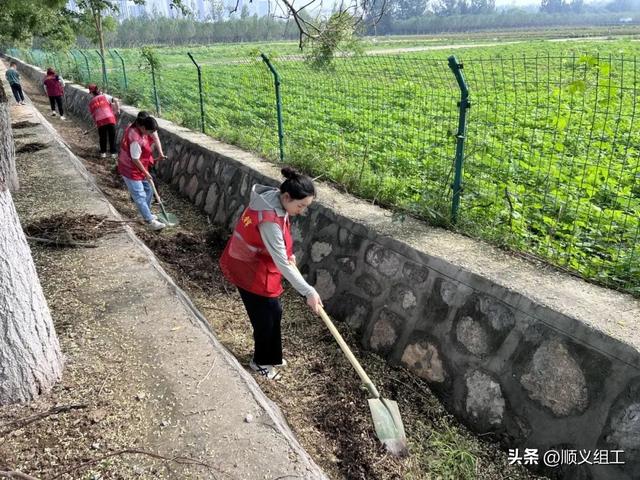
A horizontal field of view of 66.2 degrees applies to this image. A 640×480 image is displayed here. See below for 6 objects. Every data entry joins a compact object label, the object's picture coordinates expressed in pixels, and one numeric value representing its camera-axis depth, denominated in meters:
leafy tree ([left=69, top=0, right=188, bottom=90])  16.97
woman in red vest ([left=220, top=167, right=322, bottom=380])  2.96
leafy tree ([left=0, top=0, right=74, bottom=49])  6.75
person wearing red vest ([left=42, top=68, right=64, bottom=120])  14.18
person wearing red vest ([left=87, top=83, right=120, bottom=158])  9.57
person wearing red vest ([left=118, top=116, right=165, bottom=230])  5.61
